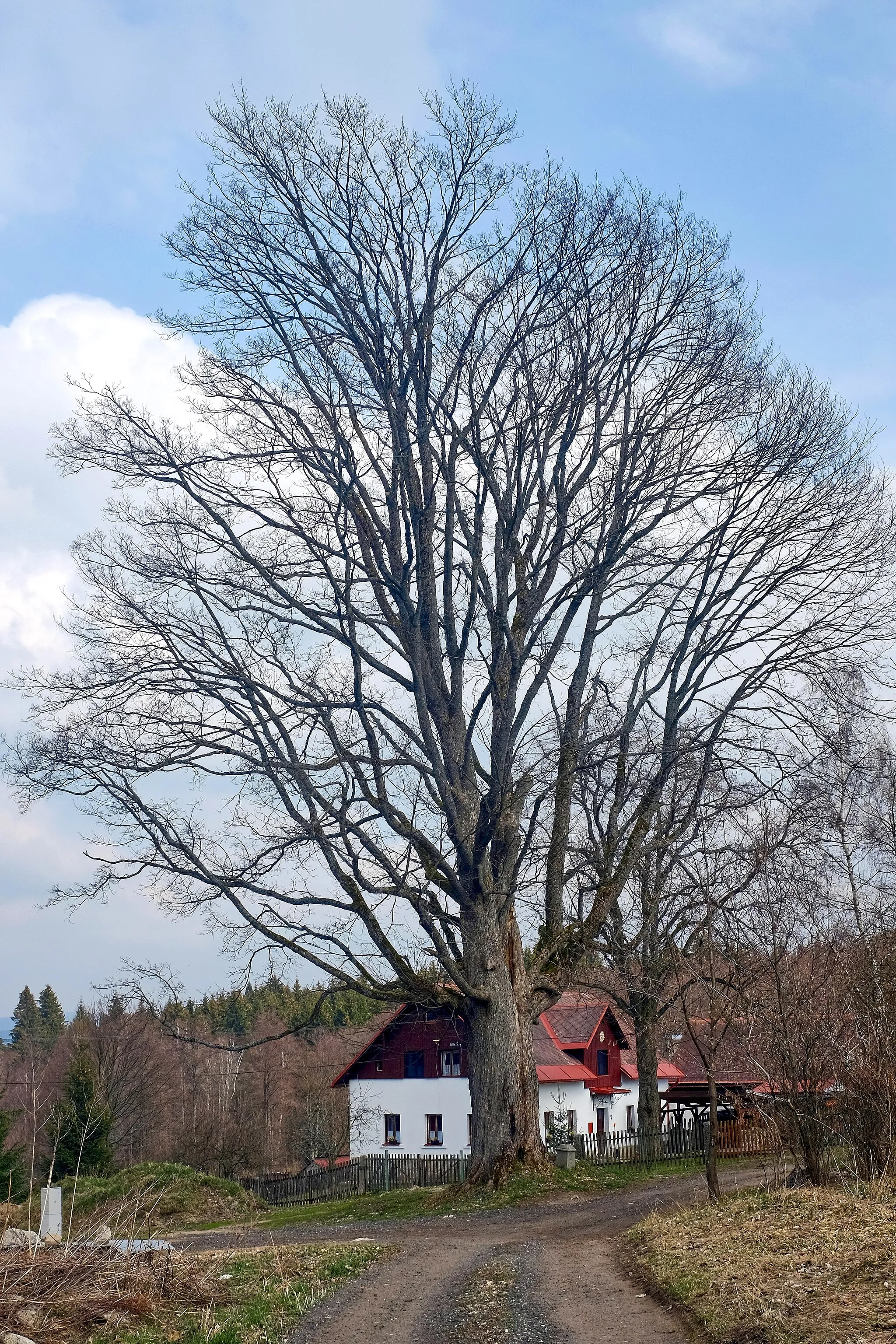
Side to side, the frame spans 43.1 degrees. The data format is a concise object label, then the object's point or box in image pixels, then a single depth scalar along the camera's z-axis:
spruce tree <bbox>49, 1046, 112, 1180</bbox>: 32.84
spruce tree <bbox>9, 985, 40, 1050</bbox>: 89.44
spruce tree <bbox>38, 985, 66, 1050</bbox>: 92.50
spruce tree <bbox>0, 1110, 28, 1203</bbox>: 29.94
